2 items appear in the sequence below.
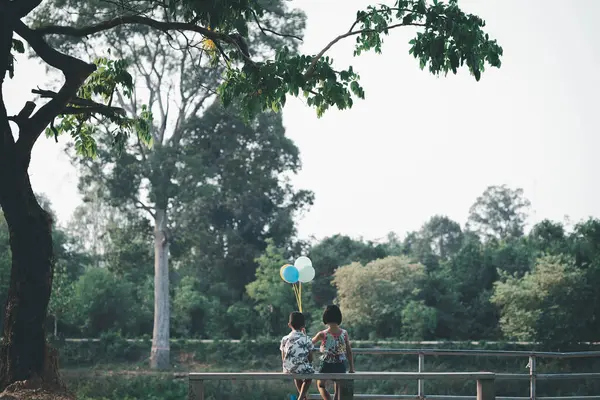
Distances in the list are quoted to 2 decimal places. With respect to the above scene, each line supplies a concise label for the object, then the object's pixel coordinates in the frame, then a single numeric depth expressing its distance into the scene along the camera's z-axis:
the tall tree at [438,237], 76.42
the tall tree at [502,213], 82.75
